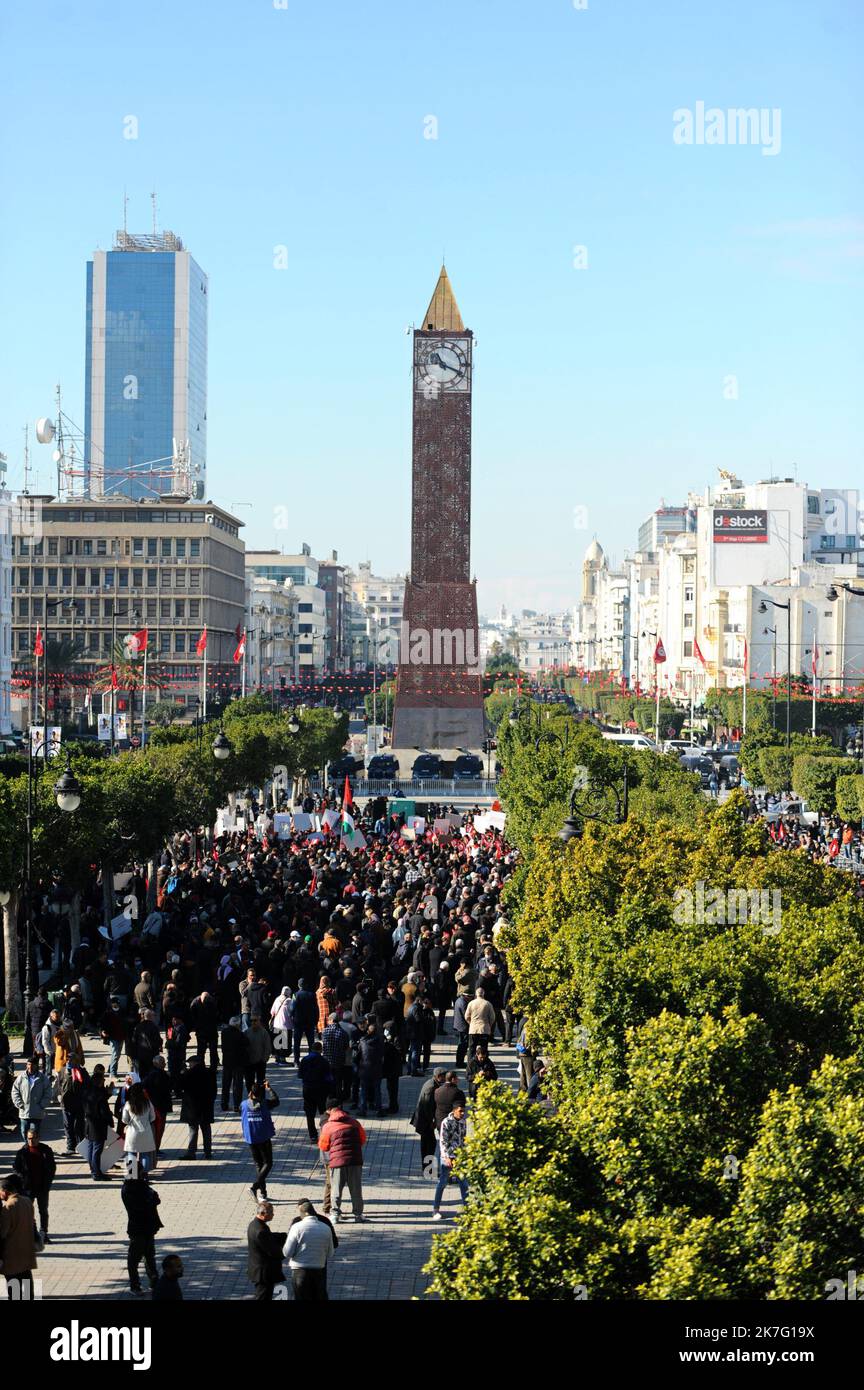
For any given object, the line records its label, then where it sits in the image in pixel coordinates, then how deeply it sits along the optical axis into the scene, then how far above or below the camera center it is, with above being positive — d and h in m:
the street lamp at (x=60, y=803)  20.77 -1.51
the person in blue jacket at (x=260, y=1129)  15.98 -4.17
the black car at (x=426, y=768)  79.38 -3.82
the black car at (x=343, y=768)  76.88 -3.76
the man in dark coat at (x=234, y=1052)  18.62 -4.01
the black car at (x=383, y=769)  77.56 -3.79
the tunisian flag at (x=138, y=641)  65.50 +1.62
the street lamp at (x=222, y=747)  37.97 -1.42
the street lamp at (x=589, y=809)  24.97 -2.44
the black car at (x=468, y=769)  78.88 -3.83
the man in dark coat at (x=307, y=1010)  21.08 -4.01
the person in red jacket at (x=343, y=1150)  15.34 -4.16
